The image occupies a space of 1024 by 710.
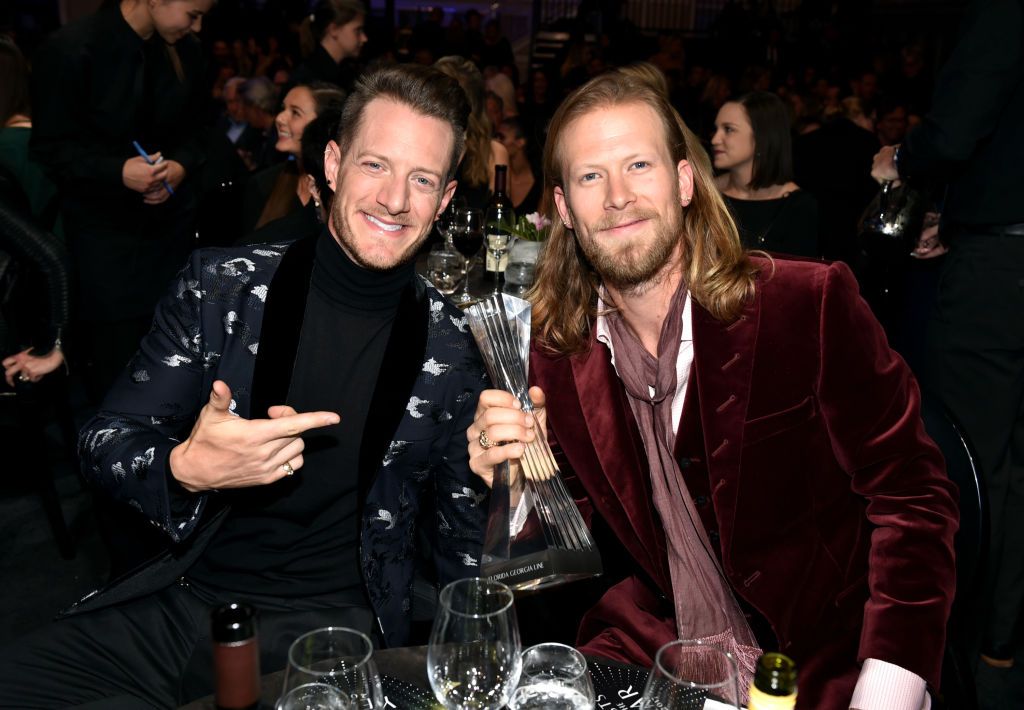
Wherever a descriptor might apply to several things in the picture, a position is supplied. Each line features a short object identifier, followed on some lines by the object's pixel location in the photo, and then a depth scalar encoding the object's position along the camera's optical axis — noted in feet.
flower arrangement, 10.65
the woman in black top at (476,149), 14.10
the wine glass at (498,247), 10.90
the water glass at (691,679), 3.07
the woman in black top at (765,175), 13.76
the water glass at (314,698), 3.03
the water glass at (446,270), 10.36
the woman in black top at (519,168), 16.79
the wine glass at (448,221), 10.39
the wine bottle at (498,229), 10.99
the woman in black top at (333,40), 15.42
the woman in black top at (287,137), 12.64
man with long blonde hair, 5.11
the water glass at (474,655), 3.22
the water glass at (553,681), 3.42
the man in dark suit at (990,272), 8.67
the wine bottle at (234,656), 2.52
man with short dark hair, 5.34
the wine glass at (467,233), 10.29
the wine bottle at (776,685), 2.74
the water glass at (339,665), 3.00
